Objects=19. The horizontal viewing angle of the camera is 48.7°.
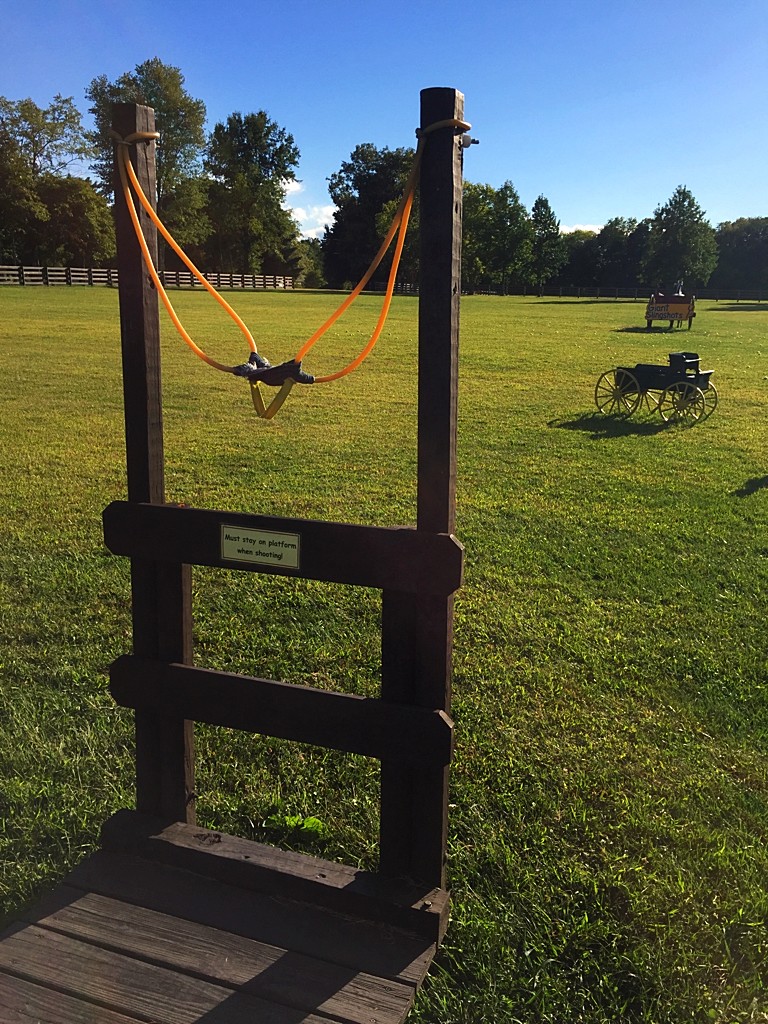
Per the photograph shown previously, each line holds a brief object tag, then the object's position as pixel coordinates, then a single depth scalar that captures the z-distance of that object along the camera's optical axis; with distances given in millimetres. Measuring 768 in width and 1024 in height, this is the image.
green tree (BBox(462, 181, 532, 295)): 81062
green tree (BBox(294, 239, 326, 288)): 82688
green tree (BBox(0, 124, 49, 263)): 53031
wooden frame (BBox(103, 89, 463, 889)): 2285
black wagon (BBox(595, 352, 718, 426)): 12867
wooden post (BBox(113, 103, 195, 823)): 2570
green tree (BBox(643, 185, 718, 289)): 85375
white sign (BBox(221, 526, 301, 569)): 2469
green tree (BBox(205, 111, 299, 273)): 73000
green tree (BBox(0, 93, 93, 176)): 54875
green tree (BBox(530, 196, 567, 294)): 86688
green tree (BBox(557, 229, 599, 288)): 96125
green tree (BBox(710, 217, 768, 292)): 97875
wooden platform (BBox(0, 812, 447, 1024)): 2211
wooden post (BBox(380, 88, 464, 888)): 2223
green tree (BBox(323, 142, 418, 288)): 83062
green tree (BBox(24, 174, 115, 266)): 55969
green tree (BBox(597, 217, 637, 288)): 95625
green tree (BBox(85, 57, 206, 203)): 62656
